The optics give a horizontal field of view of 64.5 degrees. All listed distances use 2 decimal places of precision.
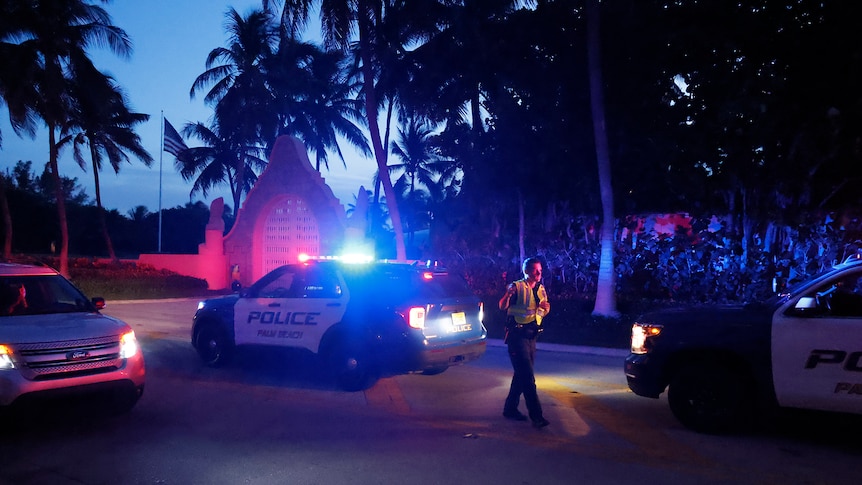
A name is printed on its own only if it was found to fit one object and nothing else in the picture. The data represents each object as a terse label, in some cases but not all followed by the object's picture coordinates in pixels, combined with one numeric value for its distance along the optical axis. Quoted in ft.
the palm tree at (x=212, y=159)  136.56
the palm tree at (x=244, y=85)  112.27
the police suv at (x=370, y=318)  27.94
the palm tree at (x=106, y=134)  116.67
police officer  23.43
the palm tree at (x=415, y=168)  149.69
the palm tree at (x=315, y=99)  117.80
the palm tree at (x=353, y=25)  69.21
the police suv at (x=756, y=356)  20.07
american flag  110.73
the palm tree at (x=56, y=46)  85.97
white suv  20.58
